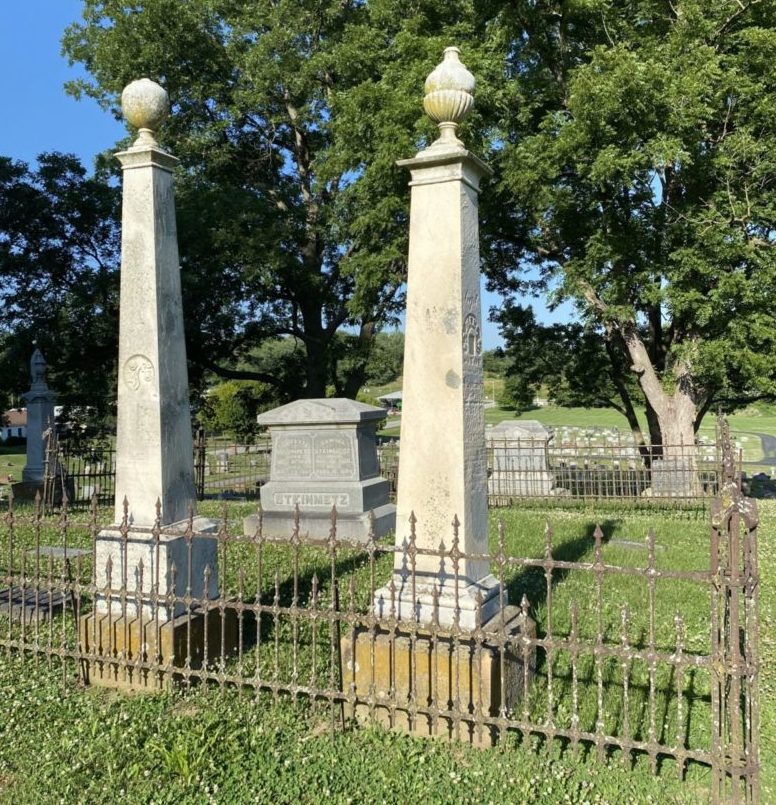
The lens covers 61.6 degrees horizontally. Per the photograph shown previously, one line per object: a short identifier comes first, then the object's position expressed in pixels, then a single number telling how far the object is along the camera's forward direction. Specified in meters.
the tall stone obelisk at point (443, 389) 3.66
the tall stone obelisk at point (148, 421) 4.20
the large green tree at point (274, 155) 15.52
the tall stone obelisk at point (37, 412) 14.28
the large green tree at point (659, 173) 11.02
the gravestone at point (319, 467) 9.30
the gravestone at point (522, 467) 13.63
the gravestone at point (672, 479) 12.28
